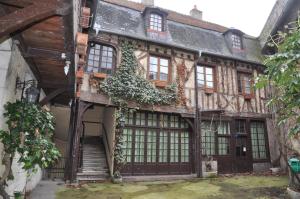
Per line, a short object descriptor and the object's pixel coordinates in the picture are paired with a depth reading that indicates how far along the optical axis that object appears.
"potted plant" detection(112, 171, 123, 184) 8.65
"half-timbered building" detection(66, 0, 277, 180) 9.53
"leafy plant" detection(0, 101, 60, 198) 3.24
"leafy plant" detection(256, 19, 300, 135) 3.39
